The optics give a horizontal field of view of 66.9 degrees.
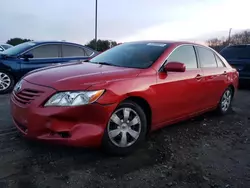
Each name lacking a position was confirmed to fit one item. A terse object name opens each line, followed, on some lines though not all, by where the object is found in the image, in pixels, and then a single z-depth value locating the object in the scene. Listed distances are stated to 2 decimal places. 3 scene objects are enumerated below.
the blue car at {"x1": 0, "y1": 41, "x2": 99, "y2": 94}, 5.03
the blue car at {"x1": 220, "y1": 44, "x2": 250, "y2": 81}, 6.32
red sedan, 2.07
